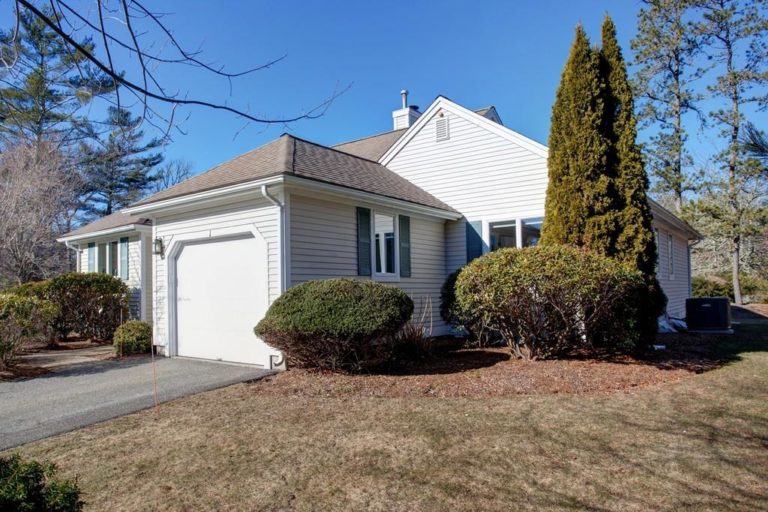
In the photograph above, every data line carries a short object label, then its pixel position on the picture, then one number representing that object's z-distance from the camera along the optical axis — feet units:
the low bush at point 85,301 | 40.19
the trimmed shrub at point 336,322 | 22.38
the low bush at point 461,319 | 31.13
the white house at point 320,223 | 27.22
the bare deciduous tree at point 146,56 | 9.38
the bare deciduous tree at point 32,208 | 50.98
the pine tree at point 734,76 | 72.33
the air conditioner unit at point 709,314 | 43.50
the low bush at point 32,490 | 6.92
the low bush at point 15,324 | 26.63
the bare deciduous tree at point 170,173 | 94.27
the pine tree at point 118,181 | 79.91
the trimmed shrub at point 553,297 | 24.35
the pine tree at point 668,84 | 78.07
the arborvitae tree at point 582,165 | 29.22
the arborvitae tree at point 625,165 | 28.84
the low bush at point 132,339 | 32.60
